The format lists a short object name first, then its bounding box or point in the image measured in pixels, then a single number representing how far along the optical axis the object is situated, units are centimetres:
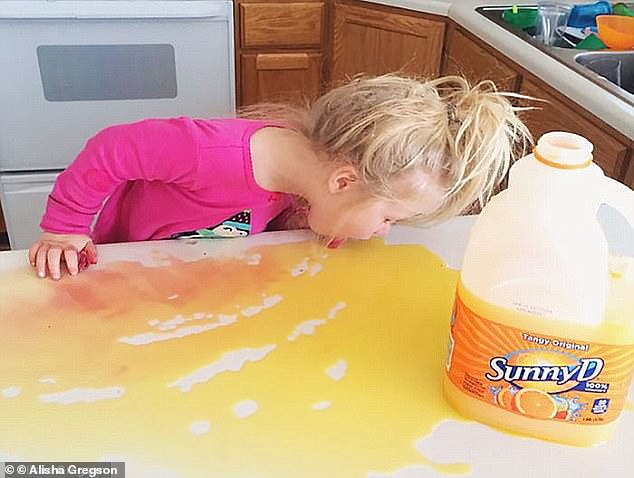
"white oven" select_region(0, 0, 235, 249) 194
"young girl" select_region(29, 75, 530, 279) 75
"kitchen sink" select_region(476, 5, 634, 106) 145
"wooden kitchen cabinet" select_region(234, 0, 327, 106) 206
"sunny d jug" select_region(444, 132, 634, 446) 55
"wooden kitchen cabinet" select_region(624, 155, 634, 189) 116
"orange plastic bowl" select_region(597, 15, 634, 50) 156
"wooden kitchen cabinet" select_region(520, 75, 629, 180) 119
